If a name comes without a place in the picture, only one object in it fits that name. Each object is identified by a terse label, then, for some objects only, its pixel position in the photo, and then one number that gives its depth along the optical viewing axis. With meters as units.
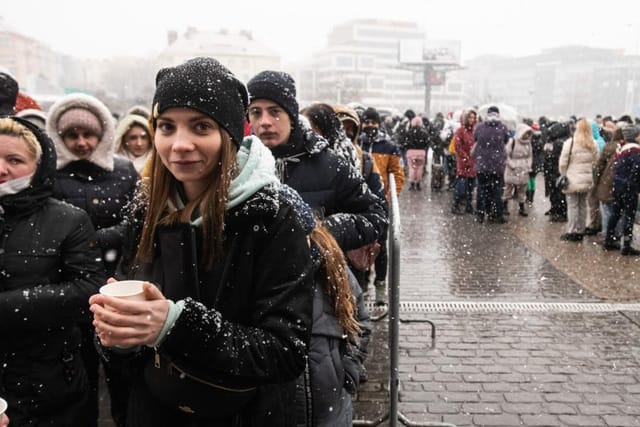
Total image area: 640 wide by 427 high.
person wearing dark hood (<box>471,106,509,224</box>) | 11.09
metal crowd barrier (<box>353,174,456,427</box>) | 3.20
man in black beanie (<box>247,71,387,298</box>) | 3.25
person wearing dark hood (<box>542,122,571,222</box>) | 11.88
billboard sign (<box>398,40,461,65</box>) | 69.88
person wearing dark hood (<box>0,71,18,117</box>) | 4.15
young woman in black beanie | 1.68
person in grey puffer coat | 11.73
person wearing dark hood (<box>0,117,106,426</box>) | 2.57
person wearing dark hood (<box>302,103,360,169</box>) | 4.45
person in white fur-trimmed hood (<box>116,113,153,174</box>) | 5.49
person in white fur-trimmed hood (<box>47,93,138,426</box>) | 3.53
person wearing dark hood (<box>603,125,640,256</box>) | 8.55
